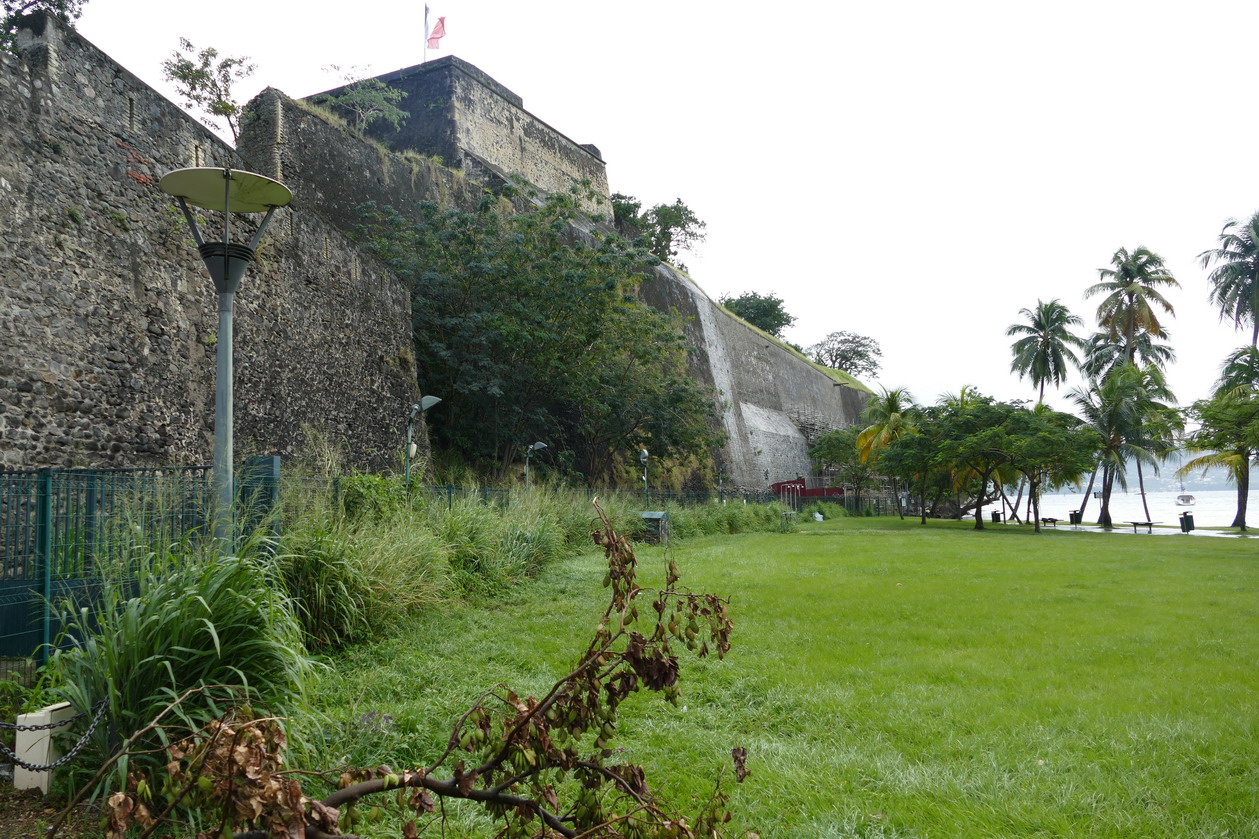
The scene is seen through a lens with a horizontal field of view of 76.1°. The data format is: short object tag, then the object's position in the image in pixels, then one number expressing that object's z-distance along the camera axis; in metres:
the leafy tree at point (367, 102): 23.75
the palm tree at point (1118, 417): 31.16
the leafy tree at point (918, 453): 30.12
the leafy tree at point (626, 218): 37.50
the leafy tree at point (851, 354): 69.44
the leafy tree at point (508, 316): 17.78
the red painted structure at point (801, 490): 36.41
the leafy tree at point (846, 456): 42.71
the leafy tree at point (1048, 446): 26.19
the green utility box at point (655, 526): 16.92
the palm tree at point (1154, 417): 31.44
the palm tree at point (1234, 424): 22.42
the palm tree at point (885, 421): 37.41
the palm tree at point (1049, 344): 38.56
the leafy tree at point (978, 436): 27.03
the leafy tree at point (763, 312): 57.09
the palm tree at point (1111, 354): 38.03
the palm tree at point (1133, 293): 36.44
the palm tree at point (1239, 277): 32.69
